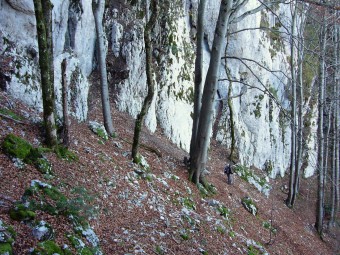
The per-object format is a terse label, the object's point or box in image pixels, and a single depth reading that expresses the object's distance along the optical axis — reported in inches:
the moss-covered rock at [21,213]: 183.9
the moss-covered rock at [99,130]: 420.7
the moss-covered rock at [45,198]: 204.4
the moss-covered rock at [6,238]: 156.6
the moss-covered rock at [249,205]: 504.4
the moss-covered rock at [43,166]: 251.8
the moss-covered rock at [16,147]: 241.8
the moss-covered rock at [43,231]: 181.5
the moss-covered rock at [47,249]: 168.6
